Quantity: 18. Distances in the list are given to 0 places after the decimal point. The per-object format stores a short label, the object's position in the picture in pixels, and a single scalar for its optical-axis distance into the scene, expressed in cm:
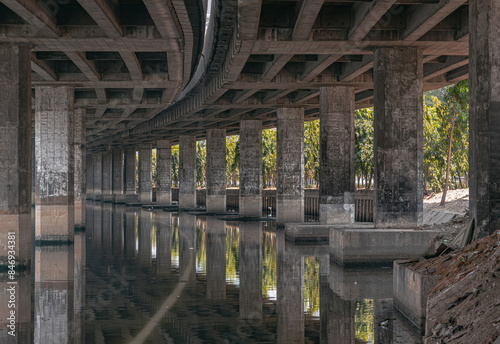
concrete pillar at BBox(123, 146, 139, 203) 9038
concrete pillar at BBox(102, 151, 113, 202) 9894
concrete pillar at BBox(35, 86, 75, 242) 3089
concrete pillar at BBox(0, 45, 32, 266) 2195
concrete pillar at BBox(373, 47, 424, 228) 2345
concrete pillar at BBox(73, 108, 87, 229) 4066
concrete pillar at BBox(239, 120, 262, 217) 4956
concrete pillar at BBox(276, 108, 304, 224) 4119
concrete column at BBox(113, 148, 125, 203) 9506
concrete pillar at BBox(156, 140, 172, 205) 7462
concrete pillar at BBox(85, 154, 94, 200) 11445
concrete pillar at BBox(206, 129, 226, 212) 5756
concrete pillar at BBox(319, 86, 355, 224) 3241
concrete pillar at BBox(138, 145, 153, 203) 8175
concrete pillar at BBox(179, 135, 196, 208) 6675
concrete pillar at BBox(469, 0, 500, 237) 1491
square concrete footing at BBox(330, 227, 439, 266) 2197
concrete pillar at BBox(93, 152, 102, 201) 11130
